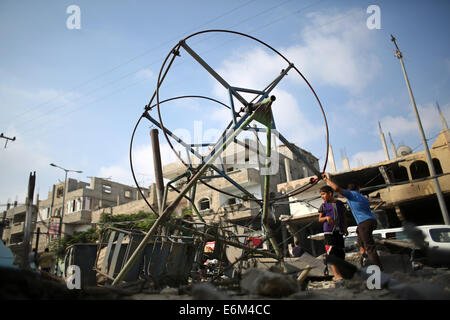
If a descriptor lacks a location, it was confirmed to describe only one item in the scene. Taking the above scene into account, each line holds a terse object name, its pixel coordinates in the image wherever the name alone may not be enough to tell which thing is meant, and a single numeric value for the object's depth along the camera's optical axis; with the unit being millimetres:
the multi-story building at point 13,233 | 43438
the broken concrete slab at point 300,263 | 5422
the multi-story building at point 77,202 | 38753
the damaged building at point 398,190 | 18219
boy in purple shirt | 4805
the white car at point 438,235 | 9117
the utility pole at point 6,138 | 21739
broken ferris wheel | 4586
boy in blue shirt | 4371
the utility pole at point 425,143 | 13523
